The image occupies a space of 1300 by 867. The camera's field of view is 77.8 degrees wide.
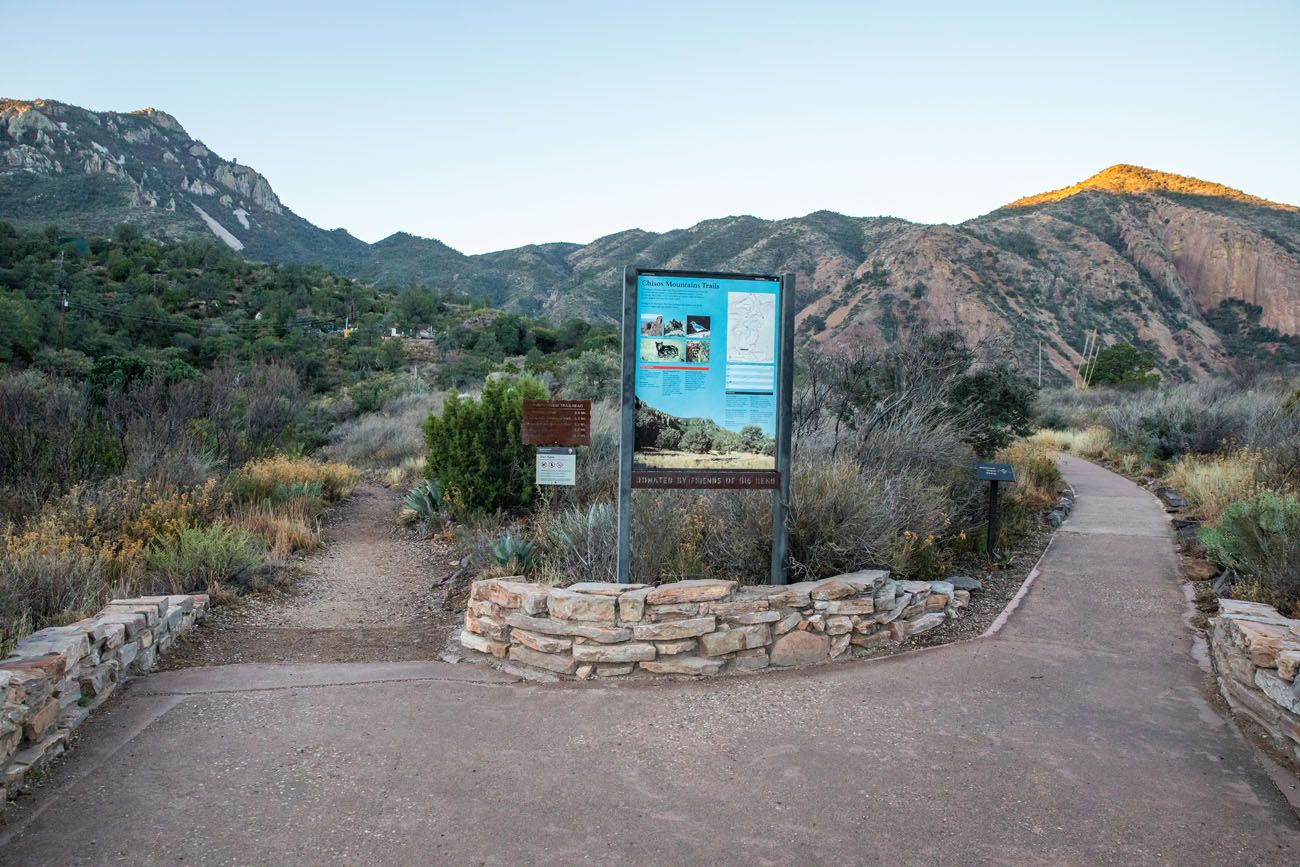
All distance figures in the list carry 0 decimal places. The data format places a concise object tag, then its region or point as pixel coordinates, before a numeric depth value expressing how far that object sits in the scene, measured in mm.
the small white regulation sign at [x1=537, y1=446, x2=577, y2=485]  6160
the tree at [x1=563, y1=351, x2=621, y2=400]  19812
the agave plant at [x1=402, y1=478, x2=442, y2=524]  10602
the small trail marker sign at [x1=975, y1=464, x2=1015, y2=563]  7688
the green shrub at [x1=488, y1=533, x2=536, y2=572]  7230
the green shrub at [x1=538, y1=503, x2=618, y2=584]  6367
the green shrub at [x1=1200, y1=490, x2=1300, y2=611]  5664
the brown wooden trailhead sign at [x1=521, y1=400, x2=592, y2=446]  6059
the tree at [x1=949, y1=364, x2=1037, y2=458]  12422
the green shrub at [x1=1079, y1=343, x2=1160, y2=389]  33812
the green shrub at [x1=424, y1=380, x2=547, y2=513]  10430
